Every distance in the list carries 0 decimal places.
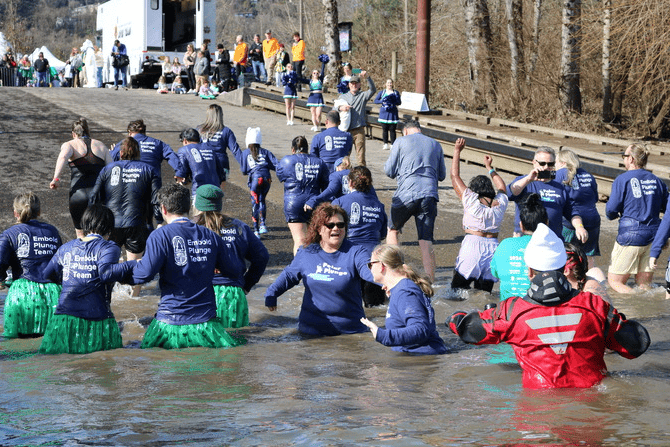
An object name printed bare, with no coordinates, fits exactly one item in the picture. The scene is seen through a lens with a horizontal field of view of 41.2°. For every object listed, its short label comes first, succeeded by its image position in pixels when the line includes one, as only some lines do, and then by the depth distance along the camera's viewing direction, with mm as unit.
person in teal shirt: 6691
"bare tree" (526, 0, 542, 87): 24438
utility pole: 20750
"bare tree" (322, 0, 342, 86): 28781
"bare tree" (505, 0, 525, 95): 24031
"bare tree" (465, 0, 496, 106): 24281
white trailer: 31938
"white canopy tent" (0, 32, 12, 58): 42109
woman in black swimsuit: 10203
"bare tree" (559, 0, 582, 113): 20312
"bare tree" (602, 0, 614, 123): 18620
